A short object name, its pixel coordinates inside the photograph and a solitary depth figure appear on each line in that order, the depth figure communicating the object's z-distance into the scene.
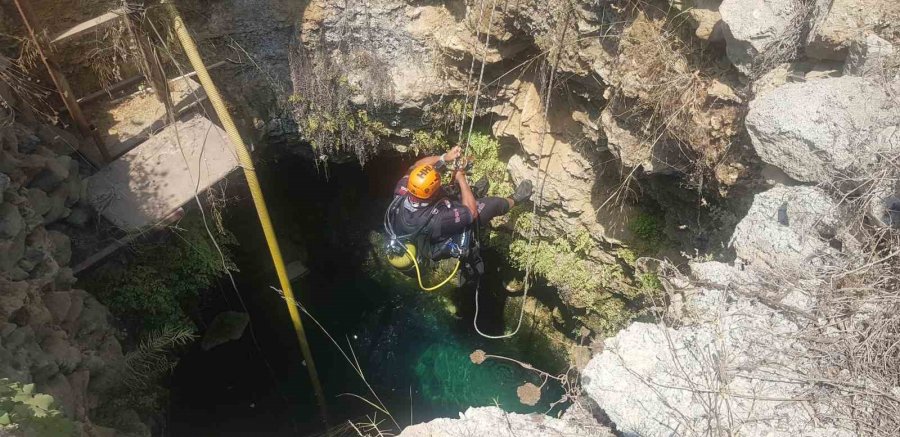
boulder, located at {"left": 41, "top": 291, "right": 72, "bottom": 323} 3.80
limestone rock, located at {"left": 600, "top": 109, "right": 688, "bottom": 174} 4.55
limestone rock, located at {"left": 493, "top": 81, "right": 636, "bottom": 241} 5.67
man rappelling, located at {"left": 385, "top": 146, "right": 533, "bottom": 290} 4.86
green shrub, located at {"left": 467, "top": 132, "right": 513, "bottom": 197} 6.45
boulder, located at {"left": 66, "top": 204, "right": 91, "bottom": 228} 4.46
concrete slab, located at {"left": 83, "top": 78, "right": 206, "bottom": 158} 5.02
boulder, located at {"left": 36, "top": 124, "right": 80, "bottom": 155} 4.44
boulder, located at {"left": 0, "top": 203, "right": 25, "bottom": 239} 3.50
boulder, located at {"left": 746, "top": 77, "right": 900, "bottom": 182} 3.08
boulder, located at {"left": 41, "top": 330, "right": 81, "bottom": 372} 3.51
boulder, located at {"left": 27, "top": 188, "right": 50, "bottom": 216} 4.00
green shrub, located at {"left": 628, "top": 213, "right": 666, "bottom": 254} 5.39
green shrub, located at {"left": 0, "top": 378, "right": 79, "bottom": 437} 2.48
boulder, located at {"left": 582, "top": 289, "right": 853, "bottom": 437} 2.65
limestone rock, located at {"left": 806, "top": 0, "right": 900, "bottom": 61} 3.29
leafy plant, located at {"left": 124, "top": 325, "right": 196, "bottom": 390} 4.46
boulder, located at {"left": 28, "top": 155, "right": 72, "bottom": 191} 4.14
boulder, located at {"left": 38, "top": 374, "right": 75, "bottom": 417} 3.26
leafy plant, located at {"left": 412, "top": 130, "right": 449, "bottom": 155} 6.52
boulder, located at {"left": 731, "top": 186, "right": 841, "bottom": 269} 3.23
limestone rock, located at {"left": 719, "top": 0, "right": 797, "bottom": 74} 3.56
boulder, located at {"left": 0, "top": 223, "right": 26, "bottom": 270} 3.42
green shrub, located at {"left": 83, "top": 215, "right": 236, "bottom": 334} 4.72
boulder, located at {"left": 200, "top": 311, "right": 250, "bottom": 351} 6.37
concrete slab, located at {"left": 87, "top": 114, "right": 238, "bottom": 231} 4.68
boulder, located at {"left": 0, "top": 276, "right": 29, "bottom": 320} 3.21
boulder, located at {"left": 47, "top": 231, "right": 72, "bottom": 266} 4.05
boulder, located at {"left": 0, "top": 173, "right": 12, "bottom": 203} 3.51
